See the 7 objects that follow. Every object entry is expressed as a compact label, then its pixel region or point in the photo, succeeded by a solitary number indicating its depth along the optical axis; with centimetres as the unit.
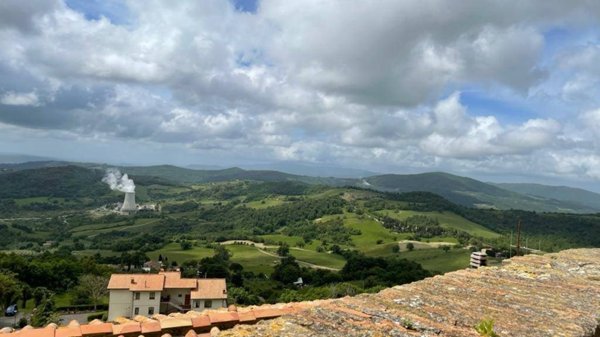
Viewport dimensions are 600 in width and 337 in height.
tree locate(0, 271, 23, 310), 6462
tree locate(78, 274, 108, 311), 7625
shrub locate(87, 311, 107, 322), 6306
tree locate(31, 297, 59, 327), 5331
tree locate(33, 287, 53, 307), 7669
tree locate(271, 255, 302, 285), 12012
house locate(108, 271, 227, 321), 5675
